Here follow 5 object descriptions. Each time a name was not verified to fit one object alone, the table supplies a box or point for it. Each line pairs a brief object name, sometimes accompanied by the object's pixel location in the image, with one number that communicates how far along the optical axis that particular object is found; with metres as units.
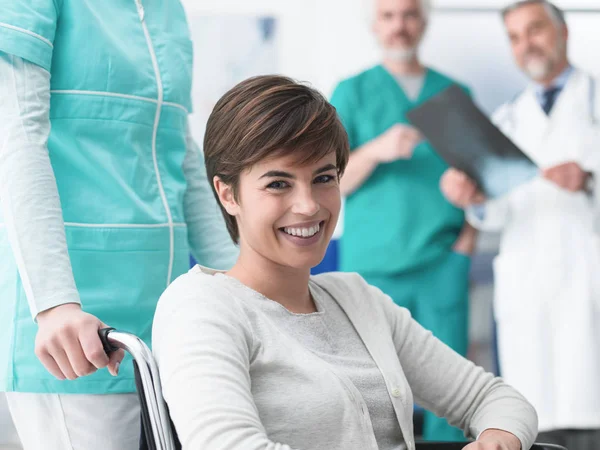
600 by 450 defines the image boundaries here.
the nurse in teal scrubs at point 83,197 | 1.34
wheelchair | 1.28
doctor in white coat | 2.78
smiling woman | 1.29
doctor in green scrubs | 2.76
